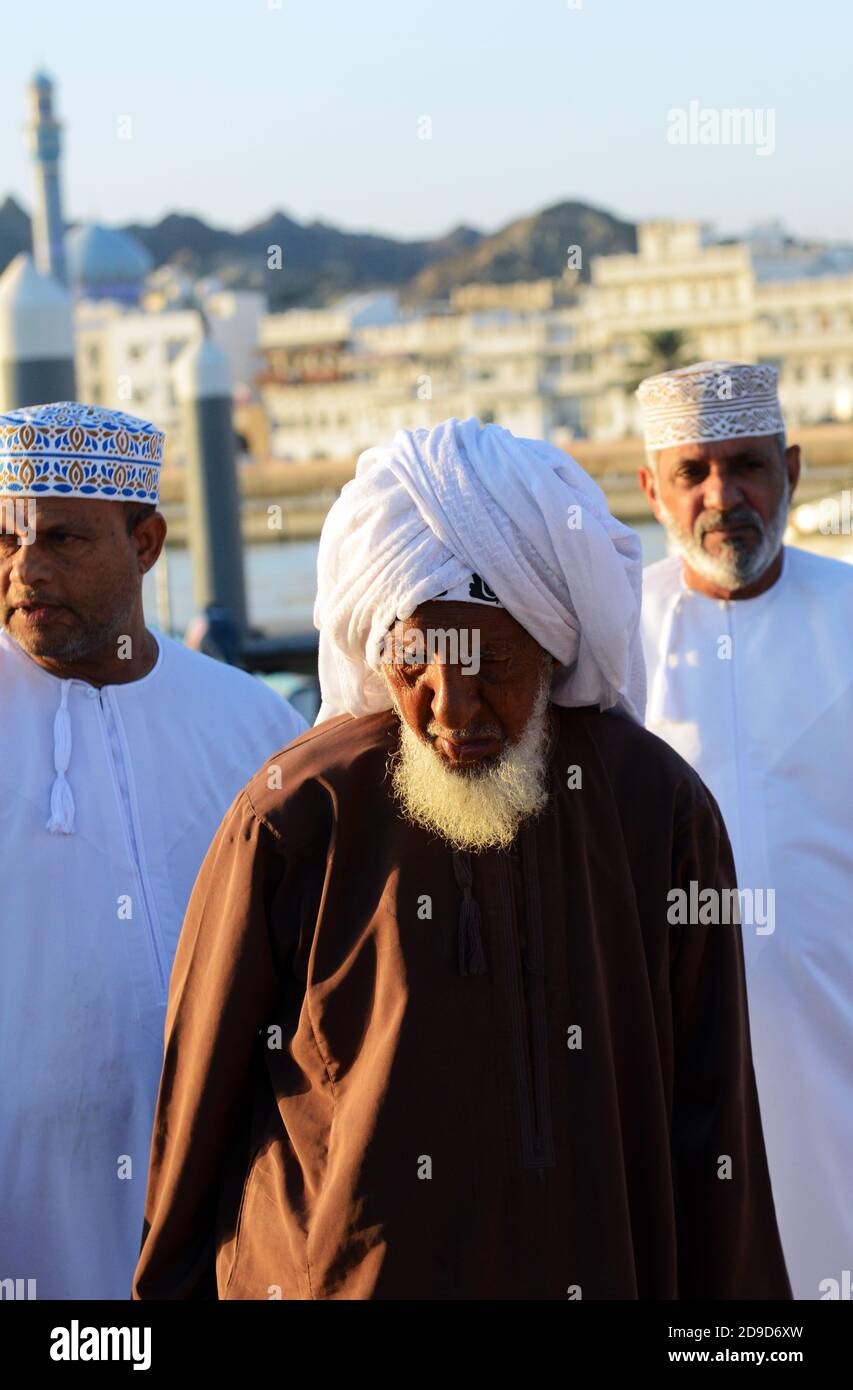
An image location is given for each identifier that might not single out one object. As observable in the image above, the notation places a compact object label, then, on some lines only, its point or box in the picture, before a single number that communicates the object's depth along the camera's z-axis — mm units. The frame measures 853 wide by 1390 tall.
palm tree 61688
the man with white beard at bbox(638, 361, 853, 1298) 3396
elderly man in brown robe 2025
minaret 58875
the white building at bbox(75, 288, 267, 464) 76625
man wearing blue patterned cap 2771
